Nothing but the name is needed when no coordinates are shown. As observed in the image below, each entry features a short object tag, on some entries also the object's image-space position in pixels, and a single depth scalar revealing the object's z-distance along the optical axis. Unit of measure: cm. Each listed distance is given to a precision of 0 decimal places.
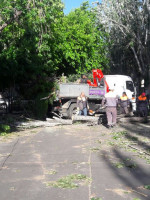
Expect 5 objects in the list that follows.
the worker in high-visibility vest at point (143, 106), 1733
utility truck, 1769
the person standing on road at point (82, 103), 1677
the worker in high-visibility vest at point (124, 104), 1786
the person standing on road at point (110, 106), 1325
